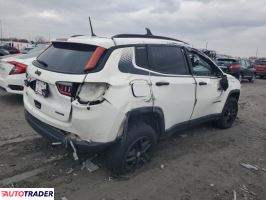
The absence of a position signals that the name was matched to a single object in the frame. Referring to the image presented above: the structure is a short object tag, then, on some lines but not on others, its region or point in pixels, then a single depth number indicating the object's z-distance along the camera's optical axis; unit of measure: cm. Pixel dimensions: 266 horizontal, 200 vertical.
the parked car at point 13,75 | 477
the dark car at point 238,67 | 1189
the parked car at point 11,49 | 1855
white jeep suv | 227
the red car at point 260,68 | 1554
